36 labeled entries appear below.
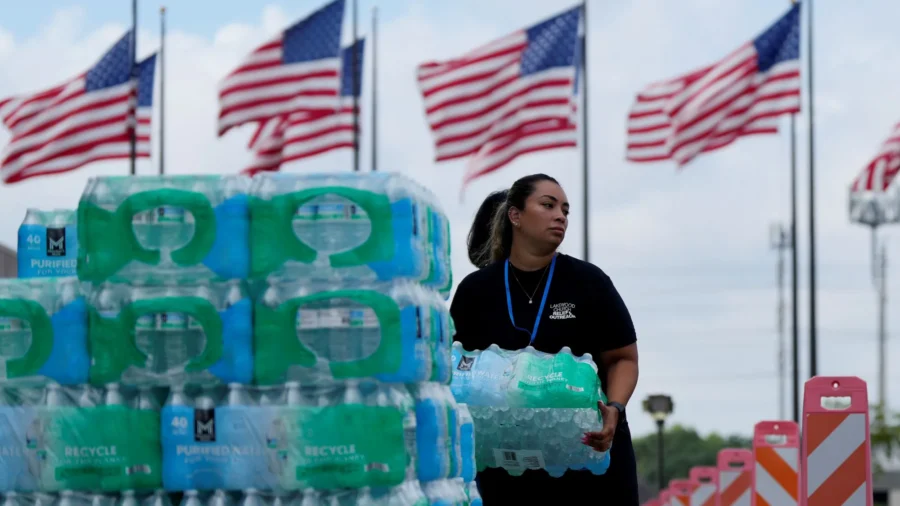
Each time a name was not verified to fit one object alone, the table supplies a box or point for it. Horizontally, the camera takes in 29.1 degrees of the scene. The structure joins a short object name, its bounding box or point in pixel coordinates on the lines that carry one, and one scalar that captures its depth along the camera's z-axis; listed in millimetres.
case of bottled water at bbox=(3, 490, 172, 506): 6664
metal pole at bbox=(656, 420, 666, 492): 43656
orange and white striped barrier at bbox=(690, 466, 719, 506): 21484
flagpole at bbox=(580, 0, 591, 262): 33306
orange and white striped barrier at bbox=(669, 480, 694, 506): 25184
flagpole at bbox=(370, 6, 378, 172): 39703
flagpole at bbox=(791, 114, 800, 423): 36875
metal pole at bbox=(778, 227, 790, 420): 101125
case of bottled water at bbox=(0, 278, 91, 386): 6727
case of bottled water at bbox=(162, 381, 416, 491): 6508
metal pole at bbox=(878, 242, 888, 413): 99938
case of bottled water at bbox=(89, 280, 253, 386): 6582
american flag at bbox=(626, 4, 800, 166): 29000
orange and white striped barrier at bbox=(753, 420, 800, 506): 14680
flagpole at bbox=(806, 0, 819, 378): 33406
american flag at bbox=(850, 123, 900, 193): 32812
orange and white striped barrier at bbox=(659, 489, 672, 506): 32156
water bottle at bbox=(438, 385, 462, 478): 6945
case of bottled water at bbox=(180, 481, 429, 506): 6547
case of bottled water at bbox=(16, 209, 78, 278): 8273
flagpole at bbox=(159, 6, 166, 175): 38594
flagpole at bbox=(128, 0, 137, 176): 31536
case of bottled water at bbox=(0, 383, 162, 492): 6637
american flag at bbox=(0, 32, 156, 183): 28734
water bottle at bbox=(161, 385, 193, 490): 6555
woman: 7699
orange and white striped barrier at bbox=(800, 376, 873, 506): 9980
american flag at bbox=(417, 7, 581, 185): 28047
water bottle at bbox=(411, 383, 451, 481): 6742
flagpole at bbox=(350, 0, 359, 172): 31859
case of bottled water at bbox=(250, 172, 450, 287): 6605
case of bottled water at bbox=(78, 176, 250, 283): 6625
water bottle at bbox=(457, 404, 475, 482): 7266
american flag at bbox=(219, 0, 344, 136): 28266
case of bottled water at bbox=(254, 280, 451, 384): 6555
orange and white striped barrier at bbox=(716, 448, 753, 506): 18094
